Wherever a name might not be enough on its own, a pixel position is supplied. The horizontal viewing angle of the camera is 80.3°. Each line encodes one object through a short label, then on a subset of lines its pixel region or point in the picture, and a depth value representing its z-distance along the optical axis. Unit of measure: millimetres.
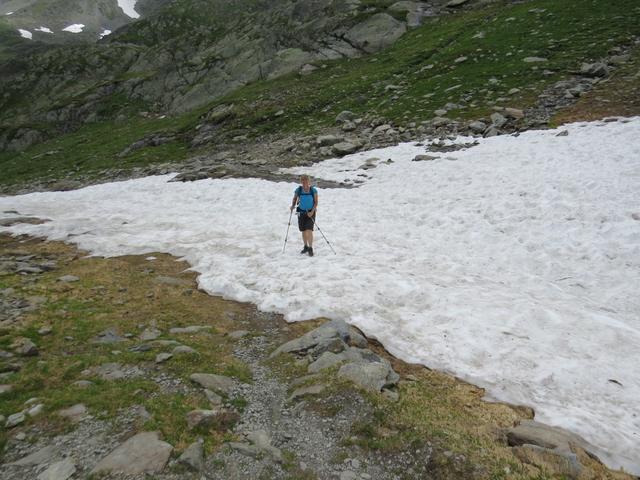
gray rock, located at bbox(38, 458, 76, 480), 5129
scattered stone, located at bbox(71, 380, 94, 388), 7180
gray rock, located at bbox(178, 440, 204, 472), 5305
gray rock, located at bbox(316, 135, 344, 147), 33000
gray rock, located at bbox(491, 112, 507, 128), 27062
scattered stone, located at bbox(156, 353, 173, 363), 8134
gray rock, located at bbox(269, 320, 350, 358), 8727
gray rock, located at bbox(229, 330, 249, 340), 9763
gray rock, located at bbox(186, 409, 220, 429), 6094
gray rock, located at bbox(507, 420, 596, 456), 5754
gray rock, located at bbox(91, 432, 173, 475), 5188
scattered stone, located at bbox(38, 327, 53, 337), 9436
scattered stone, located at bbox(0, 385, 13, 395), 6930
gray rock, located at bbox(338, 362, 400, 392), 7137
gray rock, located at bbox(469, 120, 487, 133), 27438
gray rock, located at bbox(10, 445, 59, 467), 5418
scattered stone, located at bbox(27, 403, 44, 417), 6379
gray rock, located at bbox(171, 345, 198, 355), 8445
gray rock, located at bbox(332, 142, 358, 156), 30547
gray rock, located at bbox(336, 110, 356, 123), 37906
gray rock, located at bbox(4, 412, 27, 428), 6133
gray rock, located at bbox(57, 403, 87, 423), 6297
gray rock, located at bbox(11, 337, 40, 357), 8445
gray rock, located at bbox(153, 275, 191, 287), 13312
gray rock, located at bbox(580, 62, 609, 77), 29912
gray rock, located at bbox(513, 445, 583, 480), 5188
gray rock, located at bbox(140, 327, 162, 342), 9438
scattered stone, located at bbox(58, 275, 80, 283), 13242
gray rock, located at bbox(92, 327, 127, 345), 9202
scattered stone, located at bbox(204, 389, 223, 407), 6800
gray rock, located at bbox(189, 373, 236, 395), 7234
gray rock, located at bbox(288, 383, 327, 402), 7059
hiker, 14933
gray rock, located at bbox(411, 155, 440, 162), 25000
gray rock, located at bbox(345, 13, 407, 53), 60644
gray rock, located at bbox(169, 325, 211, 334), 9907
